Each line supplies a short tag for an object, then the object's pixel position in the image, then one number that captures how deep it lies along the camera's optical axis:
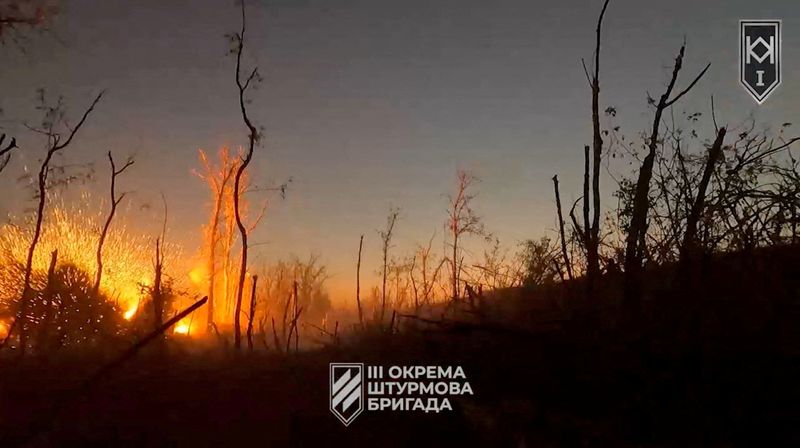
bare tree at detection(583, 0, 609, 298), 5.83
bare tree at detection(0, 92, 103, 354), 14.96
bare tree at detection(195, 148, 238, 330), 21.75
